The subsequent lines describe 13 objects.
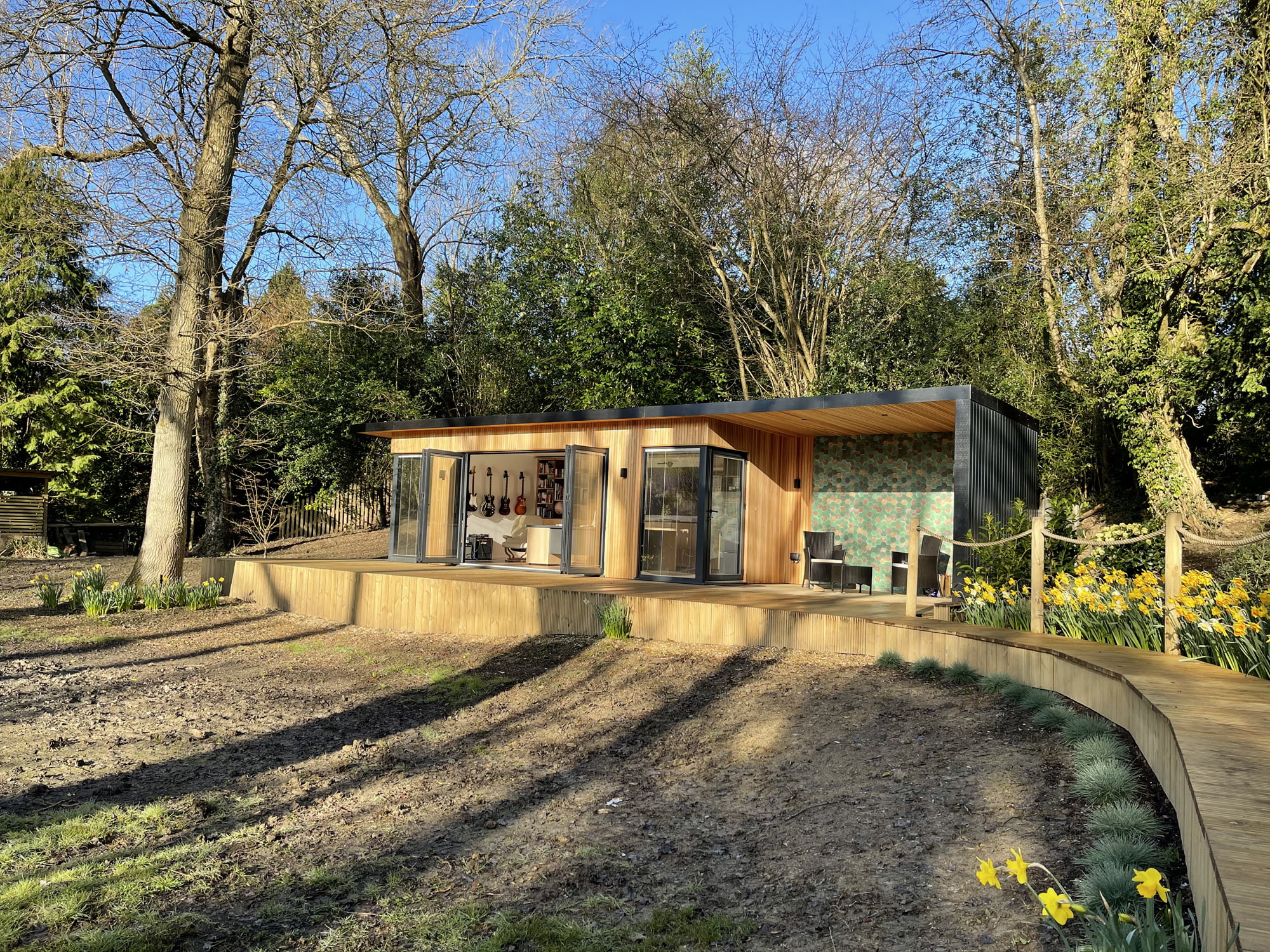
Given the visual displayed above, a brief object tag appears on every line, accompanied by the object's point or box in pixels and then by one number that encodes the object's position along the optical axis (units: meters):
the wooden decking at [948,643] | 2.58
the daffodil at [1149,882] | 2.11
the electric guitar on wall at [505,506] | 15.48
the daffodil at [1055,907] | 2.04
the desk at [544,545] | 13.11
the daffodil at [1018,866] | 2.20
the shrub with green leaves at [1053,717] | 5.18
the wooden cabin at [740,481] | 10.95
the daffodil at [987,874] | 2.17
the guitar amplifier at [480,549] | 14.11
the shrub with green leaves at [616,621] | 8.65
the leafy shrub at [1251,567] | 7.72
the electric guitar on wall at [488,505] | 15.02
